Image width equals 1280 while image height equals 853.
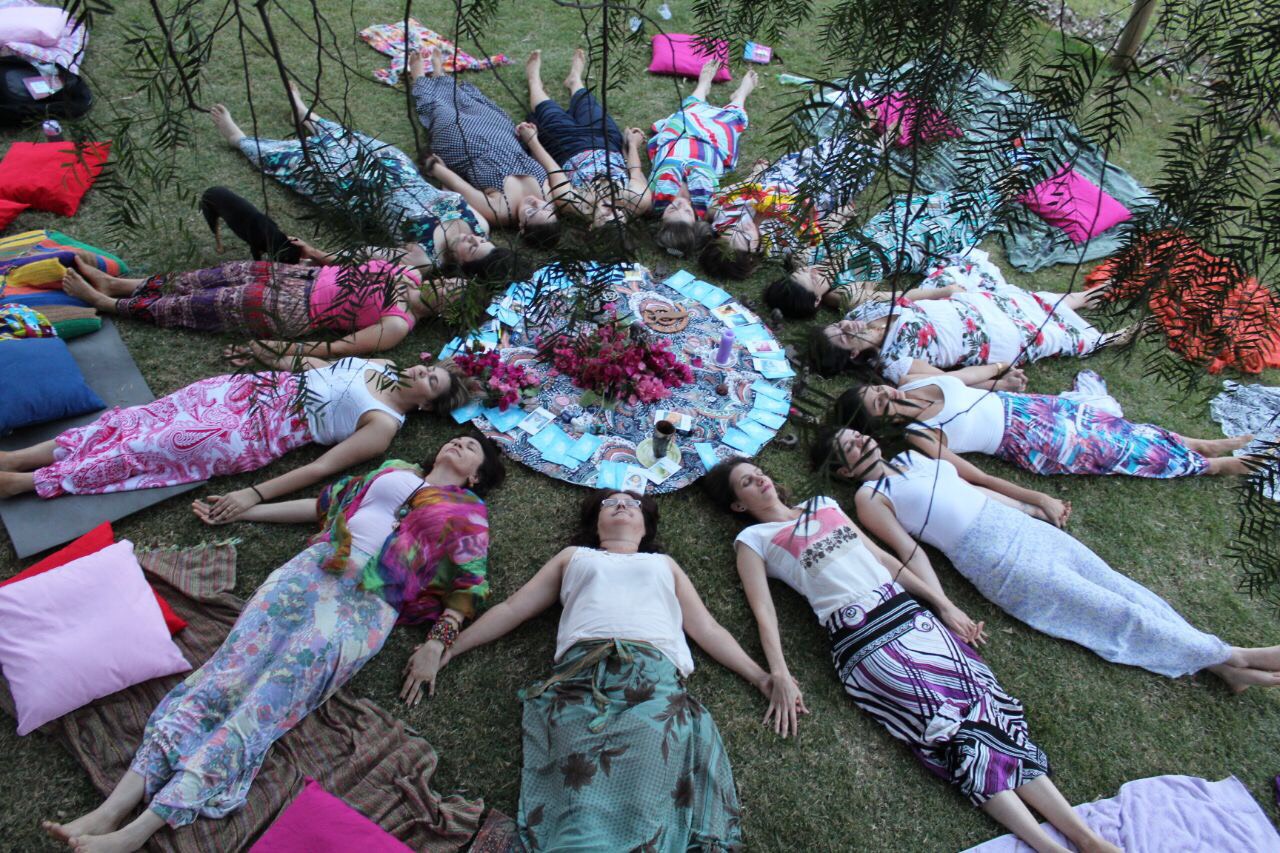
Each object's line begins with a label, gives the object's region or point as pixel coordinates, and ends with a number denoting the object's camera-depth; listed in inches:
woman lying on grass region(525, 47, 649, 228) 216.5
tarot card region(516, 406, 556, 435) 159.0
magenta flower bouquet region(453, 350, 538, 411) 160.1
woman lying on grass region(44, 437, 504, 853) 99.2
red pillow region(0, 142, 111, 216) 177.8
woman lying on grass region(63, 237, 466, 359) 159.5
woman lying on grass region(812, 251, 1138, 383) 176.4
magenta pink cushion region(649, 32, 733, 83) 269.6
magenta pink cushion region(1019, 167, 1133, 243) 216.4
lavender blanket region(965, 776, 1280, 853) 109.8
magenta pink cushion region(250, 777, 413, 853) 92.6
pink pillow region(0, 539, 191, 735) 103.3
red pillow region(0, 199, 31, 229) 174.6
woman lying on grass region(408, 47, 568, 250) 207.2
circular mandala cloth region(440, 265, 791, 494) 155.3
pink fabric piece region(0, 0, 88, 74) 196.5
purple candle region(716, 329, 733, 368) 175.0
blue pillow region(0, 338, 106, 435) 135.7
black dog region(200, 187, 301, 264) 169.2
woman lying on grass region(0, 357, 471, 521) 133.0
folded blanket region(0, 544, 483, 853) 100.9
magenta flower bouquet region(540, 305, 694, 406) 165.5
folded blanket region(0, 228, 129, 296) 156.2
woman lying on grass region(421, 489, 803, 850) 99.3
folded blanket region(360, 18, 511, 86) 244.7
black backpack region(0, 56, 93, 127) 197.3
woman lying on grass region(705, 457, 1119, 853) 111.3
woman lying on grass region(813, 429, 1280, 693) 129.7
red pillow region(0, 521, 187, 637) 115.0
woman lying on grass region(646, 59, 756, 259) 206.4
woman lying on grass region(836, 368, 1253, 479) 161.6
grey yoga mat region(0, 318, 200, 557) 126.2
